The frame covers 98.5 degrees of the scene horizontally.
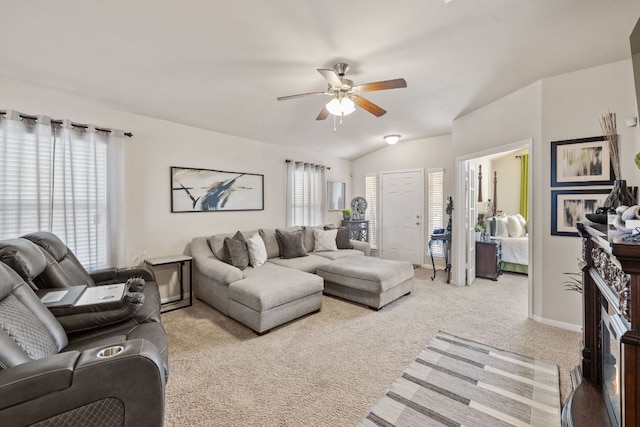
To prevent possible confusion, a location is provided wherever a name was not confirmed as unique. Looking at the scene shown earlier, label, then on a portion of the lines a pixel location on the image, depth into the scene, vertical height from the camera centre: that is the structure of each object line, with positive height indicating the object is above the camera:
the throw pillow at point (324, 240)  4.90 -0.53
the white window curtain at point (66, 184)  2.51 +0.28
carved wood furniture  0.94 -0.57
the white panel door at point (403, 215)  5.64 -0.10
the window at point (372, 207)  6.37 +0.09
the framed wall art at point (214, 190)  3.71 +0.31
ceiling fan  2.33 +1.09
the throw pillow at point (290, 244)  4.31 -0.52
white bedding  4.87 -0.71
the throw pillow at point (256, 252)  3.73 -0.56
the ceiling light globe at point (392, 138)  4.64 +1.23
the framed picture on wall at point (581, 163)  2.68 +0.48
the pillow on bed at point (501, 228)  5.31 -0.35
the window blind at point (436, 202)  5.38 +0.17
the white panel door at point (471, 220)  4.37 -0.16
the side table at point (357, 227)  5.93 -0.35
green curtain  5.97 +0.61
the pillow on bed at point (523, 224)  5.28 -0.27
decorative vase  1.55 +0.07
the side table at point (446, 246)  4.69 -0.62
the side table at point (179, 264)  3.25 -0.65
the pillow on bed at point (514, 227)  5.21 -0.32
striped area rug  1.69 -1.27
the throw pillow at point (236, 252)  3.54 -0.53
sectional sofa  2.84 -0.80
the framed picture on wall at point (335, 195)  5.97 +0.36
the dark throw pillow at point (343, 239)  5.11 -0.53
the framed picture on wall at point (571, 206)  2.74 +0.04
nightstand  4.63 -0.83
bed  4.91 -0.52
